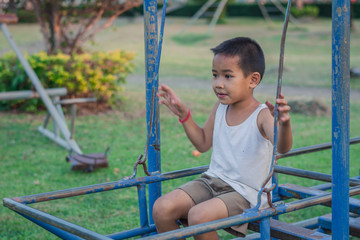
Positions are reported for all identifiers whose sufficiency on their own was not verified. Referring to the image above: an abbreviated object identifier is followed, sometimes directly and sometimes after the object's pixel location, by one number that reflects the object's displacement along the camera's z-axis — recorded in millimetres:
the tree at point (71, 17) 7695
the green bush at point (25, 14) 7961
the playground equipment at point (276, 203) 1779
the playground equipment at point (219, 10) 22541
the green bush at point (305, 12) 31609
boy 2227
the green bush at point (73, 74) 7066
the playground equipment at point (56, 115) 4727
